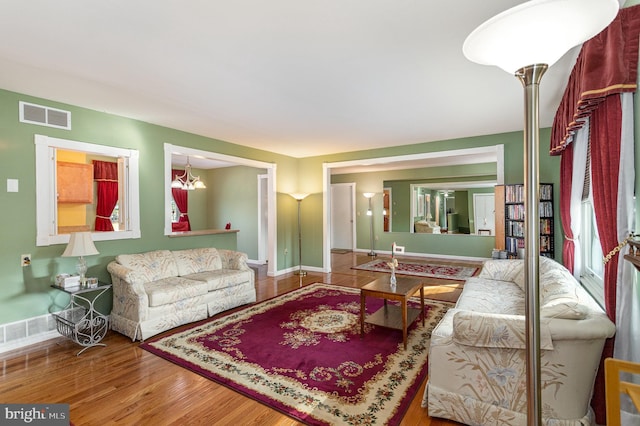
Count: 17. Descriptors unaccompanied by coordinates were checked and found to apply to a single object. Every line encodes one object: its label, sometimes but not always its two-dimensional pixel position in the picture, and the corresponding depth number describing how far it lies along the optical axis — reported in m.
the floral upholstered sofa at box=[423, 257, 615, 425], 1.71
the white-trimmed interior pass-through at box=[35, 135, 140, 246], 3.27
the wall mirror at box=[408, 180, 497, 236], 7.75
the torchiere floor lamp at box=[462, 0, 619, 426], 0.80
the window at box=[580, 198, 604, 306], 2.85
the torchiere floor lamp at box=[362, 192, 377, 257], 9.23
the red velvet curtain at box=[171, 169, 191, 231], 8.12
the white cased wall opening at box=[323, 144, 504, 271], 6.51
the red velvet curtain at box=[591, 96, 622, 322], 1.67
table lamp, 3.08
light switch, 3.08
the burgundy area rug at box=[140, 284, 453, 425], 2.12
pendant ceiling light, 6.20
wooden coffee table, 2.98
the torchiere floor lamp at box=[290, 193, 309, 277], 6.31
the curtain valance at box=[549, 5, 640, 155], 1.51
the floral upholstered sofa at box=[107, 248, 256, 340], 3.25
